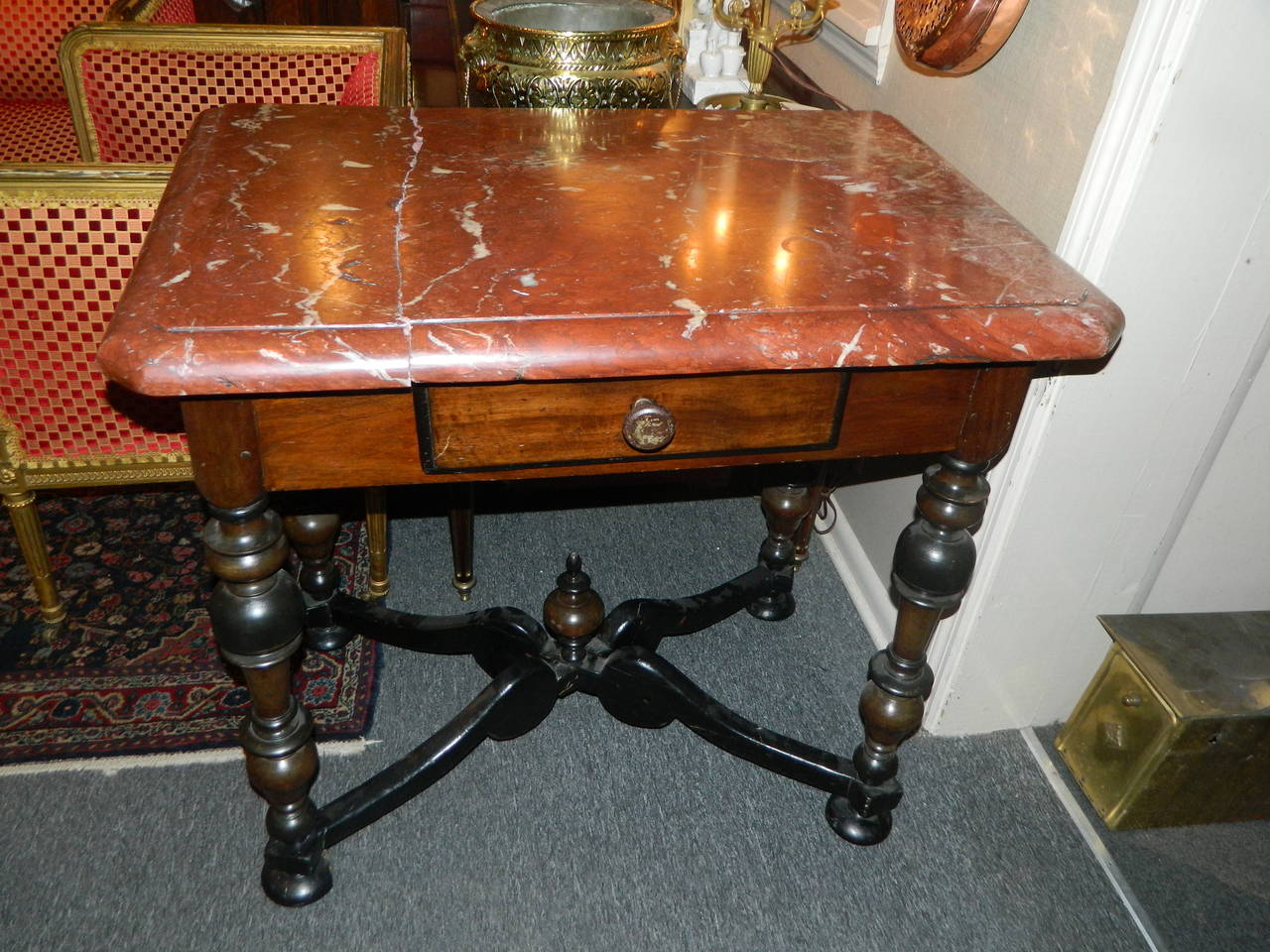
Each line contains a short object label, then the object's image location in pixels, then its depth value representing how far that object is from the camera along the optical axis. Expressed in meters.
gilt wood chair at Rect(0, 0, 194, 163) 2.91
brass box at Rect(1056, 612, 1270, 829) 1.30
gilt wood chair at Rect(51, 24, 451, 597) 1.95
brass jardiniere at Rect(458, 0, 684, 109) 1.27
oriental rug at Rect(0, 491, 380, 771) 1.47
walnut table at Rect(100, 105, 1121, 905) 0.81
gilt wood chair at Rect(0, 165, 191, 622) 1.31
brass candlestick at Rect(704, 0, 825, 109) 1.57
